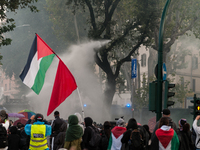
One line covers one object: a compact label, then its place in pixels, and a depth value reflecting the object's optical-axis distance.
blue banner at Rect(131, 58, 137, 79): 31.34
